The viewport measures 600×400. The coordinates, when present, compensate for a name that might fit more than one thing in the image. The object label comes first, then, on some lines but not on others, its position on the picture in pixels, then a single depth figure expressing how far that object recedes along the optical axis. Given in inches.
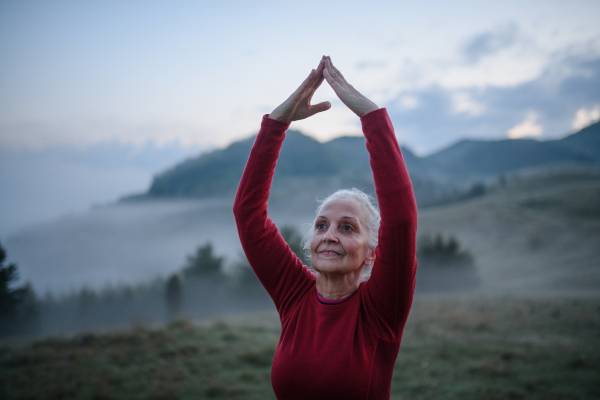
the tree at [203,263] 1465.3
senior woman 64.1
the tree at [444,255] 1412.4
